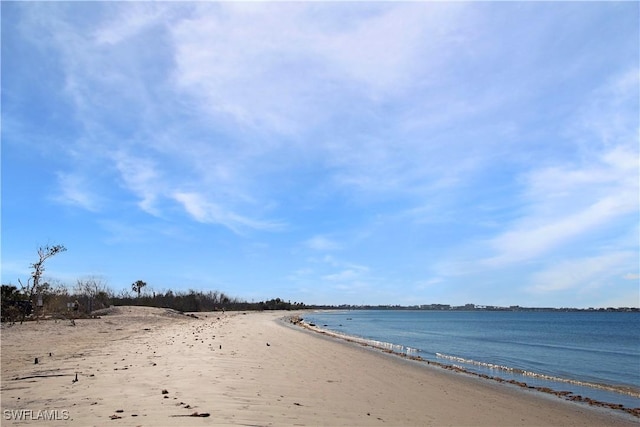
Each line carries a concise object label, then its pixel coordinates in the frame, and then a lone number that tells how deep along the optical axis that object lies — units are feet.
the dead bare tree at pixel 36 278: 98.48
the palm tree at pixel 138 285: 273.31
